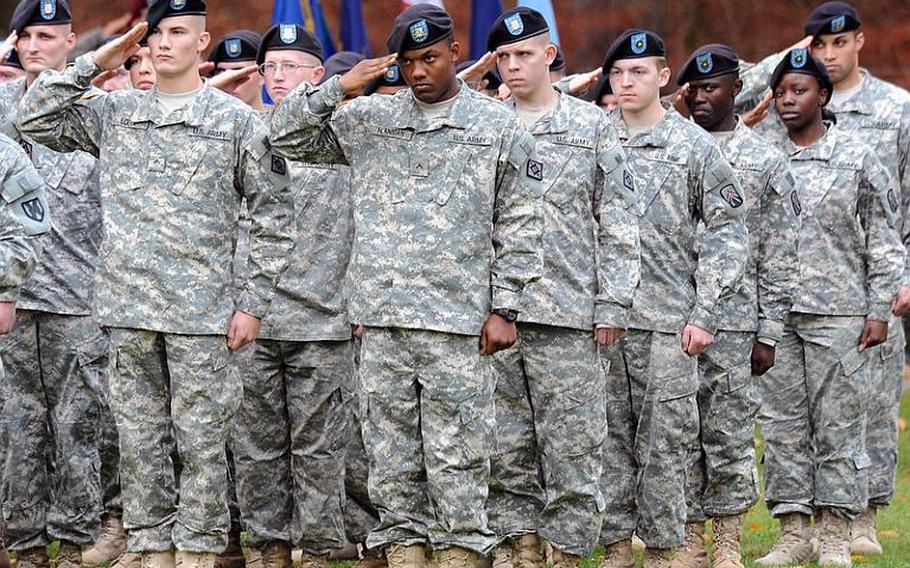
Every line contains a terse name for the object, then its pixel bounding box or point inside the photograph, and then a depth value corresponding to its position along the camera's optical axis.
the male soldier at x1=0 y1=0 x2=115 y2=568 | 18.40
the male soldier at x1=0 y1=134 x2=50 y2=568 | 15.76
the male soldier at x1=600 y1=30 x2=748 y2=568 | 18.55
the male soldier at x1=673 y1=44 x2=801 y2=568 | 19.40
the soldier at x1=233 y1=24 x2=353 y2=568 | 18.31
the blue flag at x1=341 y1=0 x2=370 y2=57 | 25.61
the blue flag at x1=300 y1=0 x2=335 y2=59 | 25.02
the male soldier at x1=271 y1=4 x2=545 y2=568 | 15.91
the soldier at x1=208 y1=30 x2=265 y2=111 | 20.20
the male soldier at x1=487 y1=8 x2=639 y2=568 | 17.34
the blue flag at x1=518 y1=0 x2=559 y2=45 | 22.81
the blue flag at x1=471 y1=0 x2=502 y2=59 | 24.38
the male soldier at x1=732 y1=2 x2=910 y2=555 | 21.75
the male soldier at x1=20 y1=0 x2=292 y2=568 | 16.21
